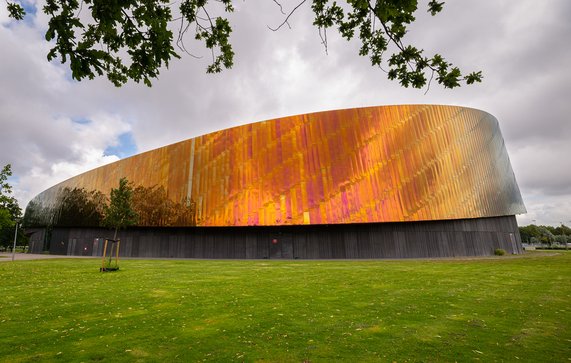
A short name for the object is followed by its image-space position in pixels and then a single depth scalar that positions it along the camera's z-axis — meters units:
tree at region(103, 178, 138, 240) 18.61
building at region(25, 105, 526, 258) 28.92
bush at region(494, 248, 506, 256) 30.42
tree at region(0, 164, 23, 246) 33.38
